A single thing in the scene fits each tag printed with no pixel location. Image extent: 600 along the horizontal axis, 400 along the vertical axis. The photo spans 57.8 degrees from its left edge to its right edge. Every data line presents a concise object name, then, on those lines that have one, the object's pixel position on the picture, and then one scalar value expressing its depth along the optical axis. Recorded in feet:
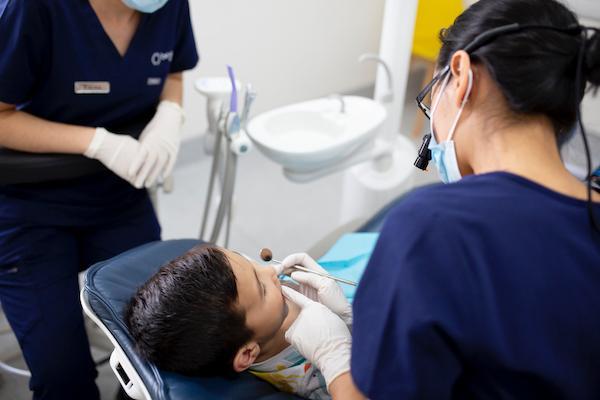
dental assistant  4.07
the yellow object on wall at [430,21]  7.91
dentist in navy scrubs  2.09
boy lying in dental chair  3.17
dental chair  3.05
